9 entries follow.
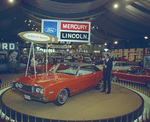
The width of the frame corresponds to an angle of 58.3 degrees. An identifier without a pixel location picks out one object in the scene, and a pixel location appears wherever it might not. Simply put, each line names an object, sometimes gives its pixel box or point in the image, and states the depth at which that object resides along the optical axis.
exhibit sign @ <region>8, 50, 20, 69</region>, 13.77
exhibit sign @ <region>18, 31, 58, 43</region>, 5.56
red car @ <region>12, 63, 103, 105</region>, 4.35
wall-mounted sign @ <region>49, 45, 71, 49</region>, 14.04
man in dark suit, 6.34
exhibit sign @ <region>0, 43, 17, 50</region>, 11.69
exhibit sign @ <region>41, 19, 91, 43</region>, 7.10
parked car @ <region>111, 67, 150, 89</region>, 7.97
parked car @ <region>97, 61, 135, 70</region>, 10.02
